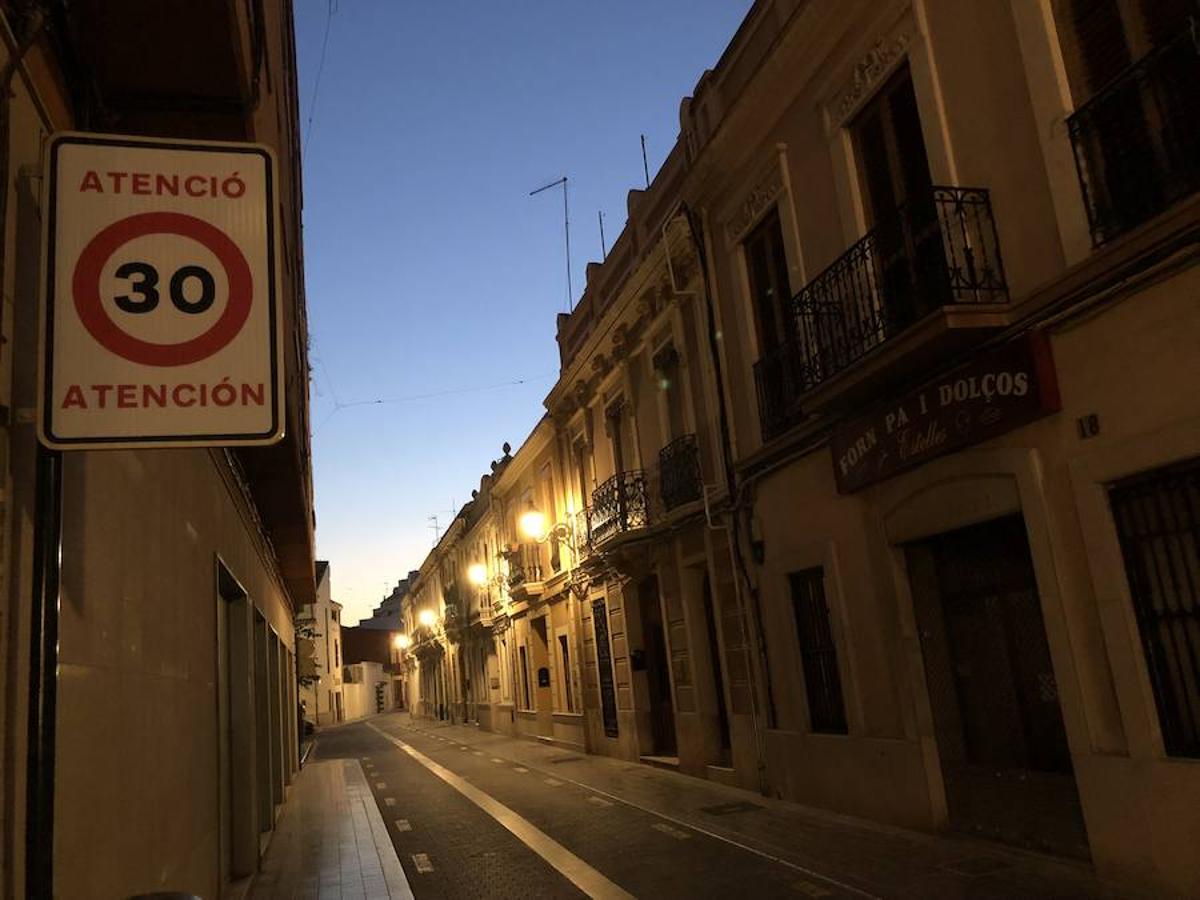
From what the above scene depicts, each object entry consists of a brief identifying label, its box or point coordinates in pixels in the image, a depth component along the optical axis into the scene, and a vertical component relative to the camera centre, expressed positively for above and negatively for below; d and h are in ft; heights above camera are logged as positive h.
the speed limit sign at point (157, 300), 7.61 +3.39
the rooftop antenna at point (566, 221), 65.98 +31.24
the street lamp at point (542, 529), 67.36 +9.95
